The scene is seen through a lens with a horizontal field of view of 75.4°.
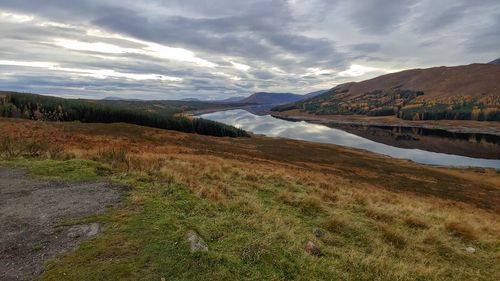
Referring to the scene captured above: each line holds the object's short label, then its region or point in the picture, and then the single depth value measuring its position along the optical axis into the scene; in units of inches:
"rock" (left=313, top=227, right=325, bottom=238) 410.4
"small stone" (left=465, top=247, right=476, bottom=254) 451.2
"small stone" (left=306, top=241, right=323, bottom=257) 337.1
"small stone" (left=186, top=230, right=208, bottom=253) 290.4
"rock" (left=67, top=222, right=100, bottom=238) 311.4
